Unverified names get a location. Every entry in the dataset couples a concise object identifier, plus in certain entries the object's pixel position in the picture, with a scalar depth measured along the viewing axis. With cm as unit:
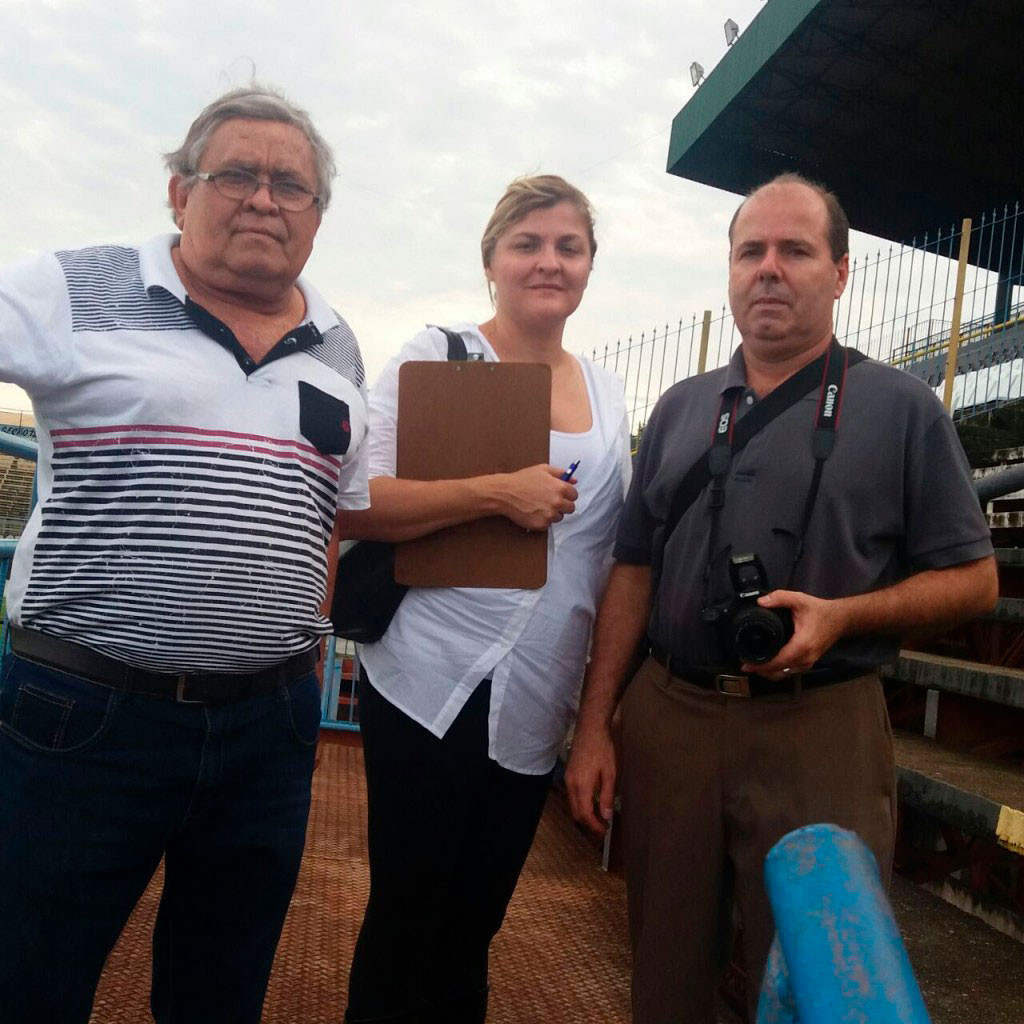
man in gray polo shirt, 175
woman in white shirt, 196
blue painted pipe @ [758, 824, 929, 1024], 47
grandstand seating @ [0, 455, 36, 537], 535
